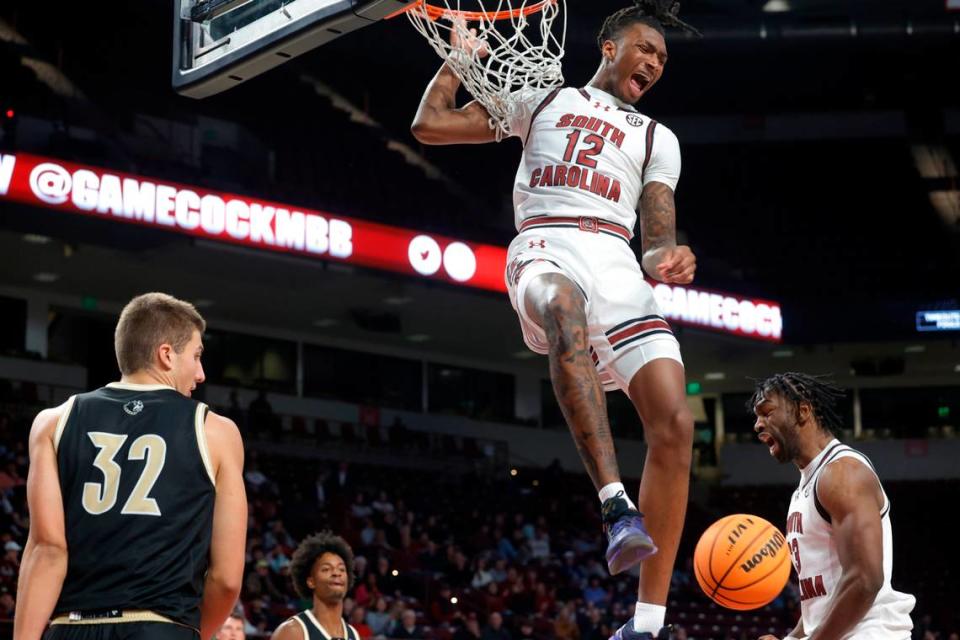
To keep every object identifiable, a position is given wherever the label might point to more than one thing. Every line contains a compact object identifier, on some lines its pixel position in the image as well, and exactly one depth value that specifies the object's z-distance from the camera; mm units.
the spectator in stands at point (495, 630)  15297
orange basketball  5496
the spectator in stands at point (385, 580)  16750
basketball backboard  5070
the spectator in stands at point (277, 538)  16344
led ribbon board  16953
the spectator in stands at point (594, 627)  17172
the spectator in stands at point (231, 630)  7547
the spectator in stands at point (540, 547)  21255
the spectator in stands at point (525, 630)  15891
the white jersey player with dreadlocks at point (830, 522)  5043
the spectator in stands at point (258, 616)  13383
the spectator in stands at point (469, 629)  15664
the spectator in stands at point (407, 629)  14438
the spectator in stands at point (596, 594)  19516
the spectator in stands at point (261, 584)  14266
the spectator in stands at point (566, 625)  16875
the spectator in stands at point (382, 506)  19911
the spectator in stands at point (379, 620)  14695
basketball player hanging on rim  4258
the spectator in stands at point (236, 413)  21938
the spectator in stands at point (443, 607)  16516
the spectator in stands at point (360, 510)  19641
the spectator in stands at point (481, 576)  18391
